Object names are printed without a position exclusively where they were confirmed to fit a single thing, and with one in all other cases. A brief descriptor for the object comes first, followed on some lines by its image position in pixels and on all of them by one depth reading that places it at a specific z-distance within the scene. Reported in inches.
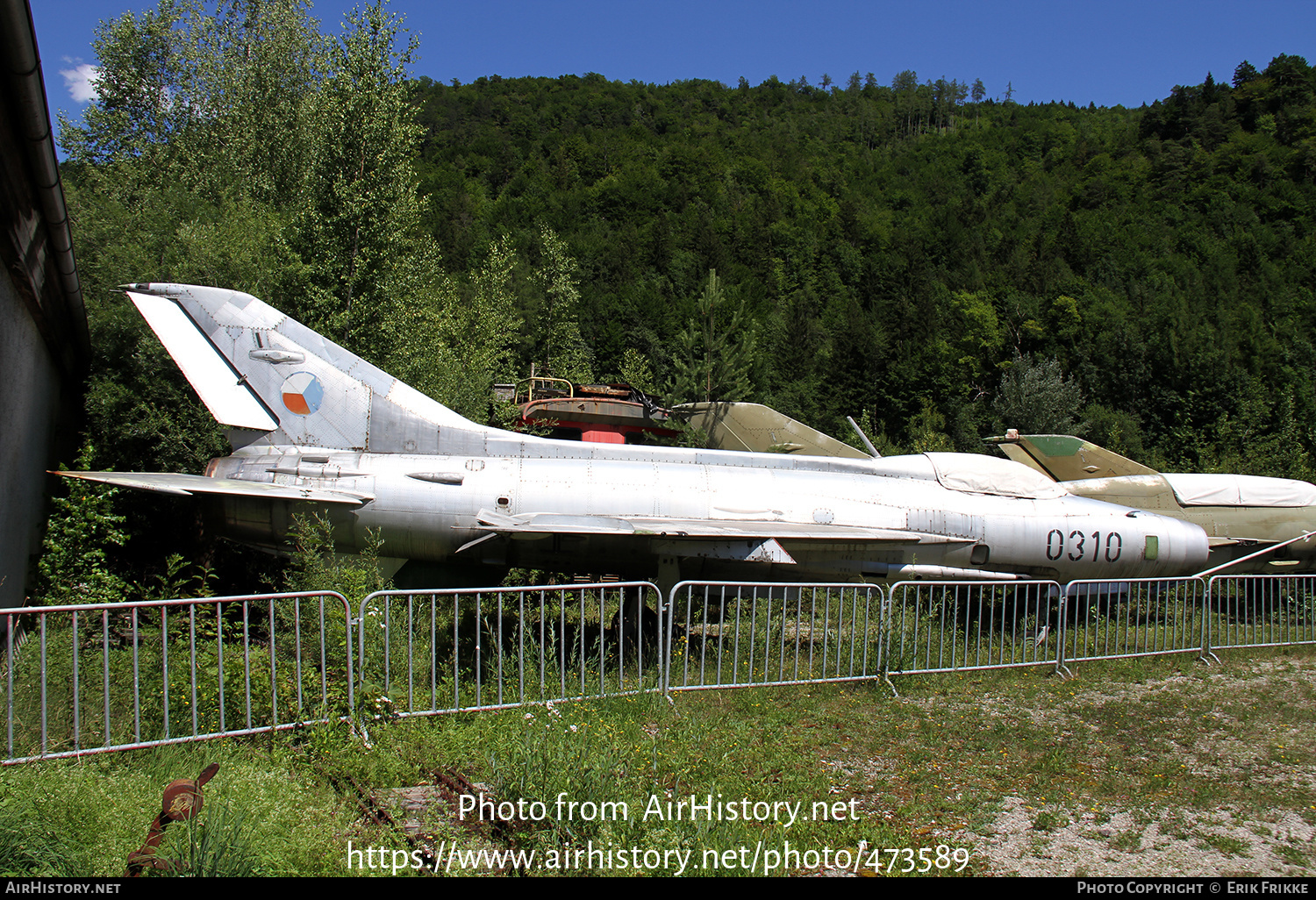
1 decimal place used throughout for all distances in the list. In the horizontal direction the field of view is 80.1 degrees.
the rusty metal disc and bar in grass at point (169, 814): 142.0
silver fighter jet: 360.2
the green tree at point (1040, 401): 1450.5
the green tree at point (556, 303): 1411.2
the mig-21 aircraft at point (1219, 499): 482.3
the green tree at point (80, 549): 340.5
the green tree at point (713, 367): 1007.0
